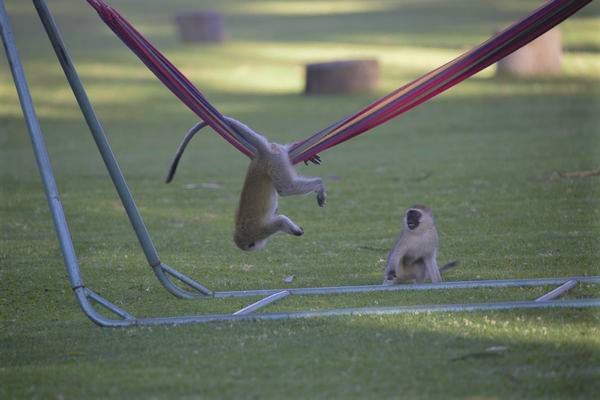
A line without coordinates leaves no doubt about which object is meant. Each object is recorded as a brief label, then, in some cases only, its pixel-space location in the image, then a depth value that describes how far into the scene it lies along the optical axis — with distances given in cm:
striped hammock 1362
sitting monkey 1609
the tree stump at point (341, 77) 4384
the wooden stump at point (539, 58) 4491
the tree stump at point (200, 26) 5947
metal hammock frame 1355
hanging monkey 1546
